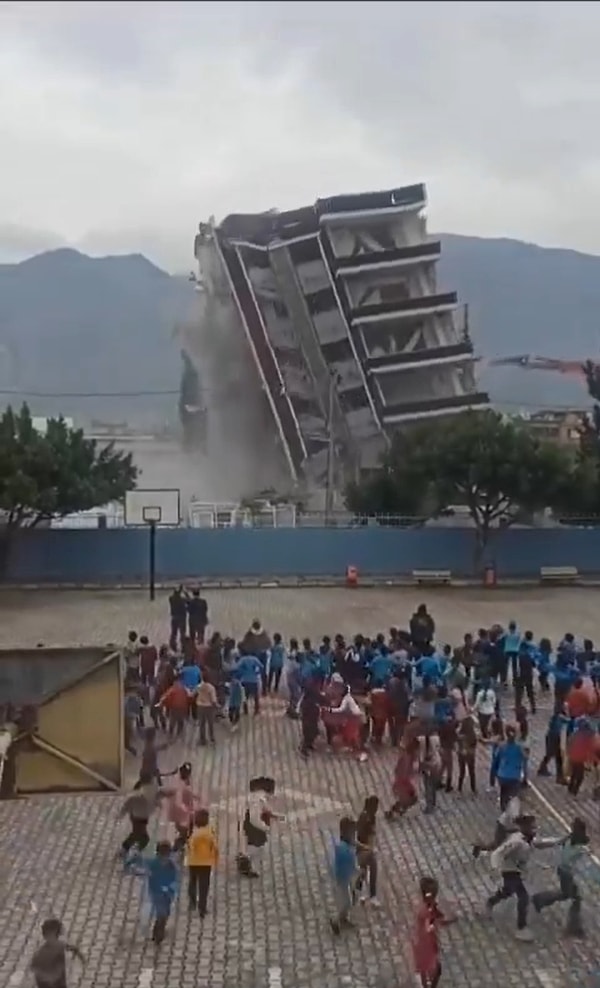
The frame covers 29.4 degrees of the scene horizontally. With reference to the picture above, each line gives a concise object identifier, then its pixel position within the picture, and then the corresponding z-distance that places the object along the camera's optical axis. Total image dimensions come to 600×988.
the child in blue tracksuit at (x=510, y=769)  11.82
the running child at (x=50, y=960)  7.56
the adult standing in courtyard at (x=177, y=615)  22.19
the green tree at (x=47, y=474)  31.11
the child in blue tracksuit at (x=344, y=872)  9.40
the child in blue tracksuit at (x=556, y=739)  13.59
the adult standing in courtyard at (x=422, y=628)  19.28
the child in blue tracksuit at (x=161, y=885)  9.04
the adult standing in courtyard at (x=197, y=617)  21.92
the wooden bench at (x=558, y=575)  34.53
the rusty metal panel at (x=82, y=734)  11.36
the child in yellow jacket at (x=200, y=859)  9.64
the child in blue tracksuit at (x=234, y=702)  16.27
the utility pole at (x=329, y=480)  44.34
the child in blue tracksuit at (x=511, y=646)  17.62
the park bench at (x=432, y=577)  33.88
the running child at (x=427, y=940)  8.07
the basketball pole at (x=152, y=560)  30.73
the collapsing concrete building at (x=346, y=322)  59.28
